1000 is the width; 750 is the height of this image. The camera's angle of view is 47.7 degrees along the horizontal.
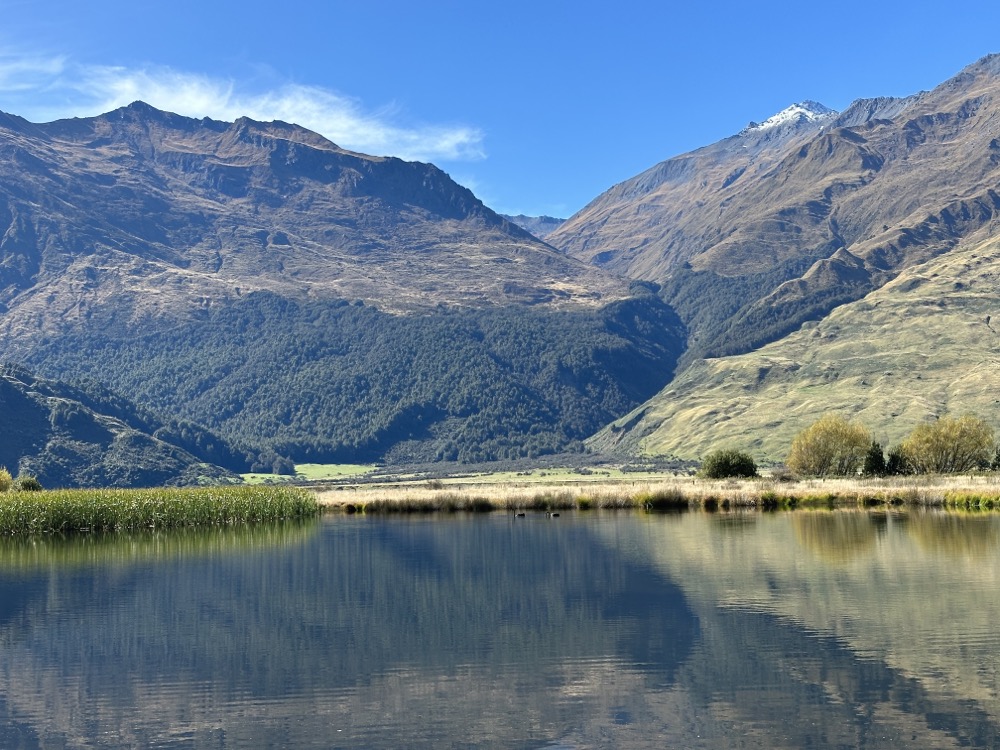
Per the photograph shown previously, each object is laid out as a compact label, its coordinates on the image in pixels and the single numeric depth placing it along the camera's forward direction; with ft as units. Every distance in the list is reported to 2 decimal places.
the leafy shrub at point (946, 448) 428.97
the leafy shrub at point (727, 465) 437.17
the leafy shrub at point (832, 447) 449.89
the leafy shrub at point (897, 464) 430.20
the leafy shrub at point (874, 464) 423.64
